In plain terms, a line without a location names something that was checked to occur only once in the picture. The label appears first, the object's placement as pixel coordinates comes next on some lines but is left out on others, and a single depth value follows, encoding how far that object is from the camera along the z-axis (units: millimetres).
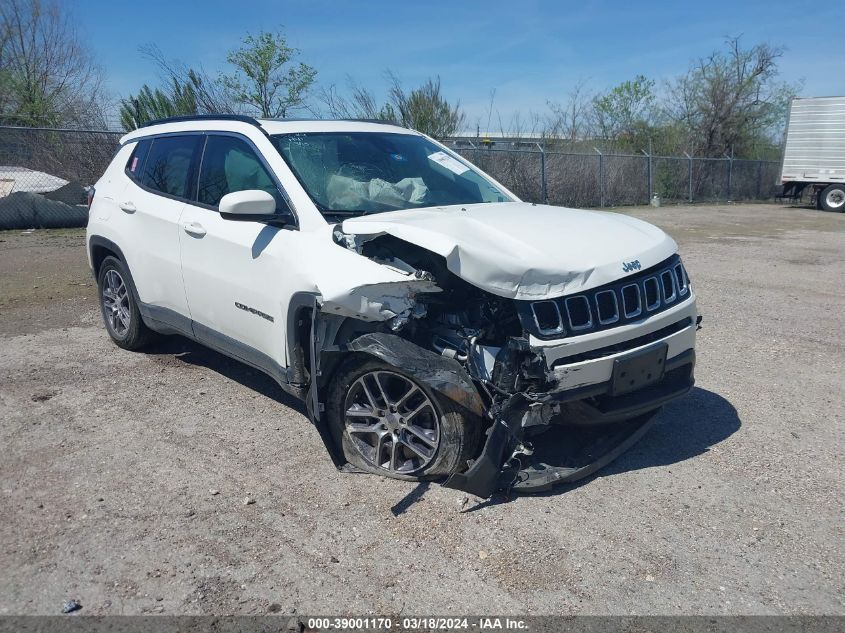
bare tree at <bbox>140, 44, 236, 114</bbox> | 17672
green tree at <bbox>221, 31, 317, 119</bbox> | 21766
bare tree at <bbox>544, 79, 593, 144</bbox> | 24984
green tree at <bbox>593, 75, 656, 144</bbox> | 36094
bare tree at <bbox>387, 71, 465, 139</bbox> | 20422
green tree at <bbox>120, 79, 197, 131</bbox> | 17688
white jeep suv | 3551
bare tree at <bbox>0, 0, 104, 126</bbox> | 26250
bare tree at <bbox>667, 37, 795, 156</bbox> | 34281
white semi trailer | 25969
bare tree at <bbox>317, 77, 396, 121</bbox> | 19453
